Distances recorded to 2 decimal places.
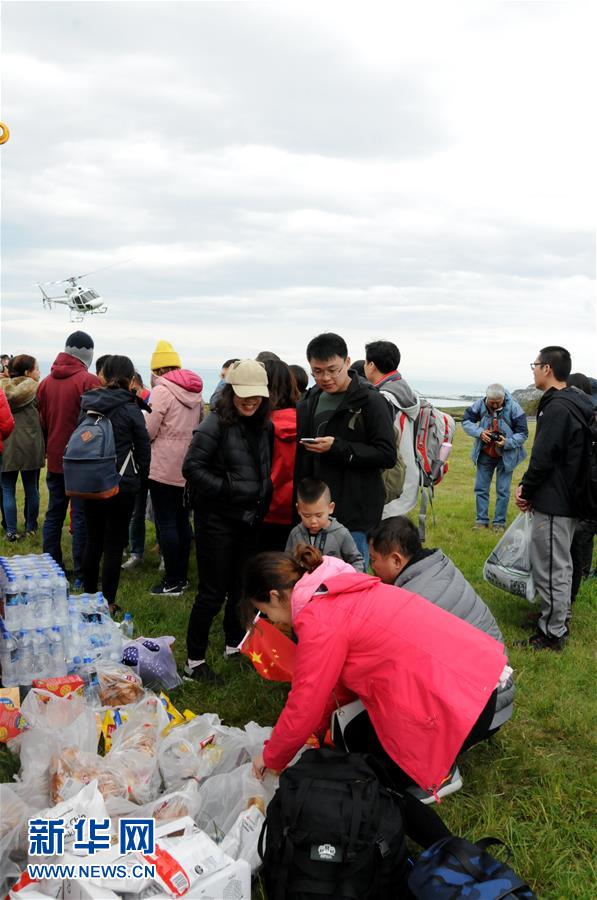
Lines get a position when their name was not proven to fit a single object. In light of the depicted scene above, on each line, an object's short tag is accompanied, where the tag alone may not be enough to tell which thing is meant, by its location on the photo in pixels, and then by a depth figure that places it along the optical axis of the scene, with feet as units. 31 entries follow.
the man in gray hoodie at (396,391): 17.13
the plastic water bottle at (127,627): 15.66
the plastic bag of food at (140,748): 10.01
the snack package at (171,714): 11.51
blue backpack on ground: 7.62
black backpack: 7.90
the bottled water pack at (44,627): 12.87
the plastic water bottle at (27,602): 13.10
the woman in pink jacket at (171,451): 19.48
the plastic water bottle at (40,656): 12.88
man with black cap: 20.33
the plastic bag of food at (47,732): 9.98
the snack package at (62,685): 11.97
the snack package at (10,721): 11.33
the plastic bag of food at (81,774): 9.53
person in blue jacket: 28.35
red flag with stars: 12.35
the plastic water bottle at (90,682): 12.60
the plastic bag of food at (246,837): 8.86
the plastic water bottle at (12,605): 13.02
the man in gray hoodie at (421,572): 11.66
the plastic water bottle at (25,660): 12.84
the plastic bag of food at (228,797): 9.57
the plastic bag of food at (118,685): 12.42
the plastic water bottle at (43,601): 13.34
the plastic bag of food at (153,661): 13.64
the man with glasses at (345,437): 14.15
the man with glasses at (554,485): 15.92
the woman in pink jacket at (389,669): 9.27
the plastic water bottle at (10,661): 12.83
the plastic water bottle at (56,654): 12.95
